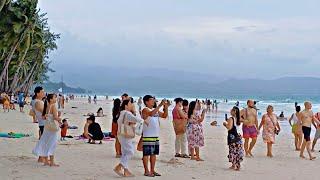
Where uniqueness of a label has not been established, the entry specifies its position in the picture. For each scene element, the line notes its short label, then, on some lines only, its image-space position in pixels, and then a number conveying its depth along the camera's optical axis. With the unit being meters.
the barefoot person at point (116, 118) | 12.02
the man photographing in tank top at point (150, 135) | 10.02
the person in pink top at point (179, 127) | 12.92
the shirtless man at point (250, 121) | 14.08
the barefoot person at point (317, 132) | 16.34
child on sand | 16.29
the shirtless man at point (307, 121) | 14.16
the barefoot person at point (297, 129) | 15.71
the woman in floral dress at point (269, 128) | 14.63
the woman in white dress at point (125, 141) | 9.87
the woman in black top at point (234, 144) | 11.59
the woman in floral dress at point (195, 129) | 12.70
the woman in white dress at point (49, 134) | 10.60
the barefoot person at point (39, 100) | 11.03
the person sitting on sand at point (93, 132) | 15.51
